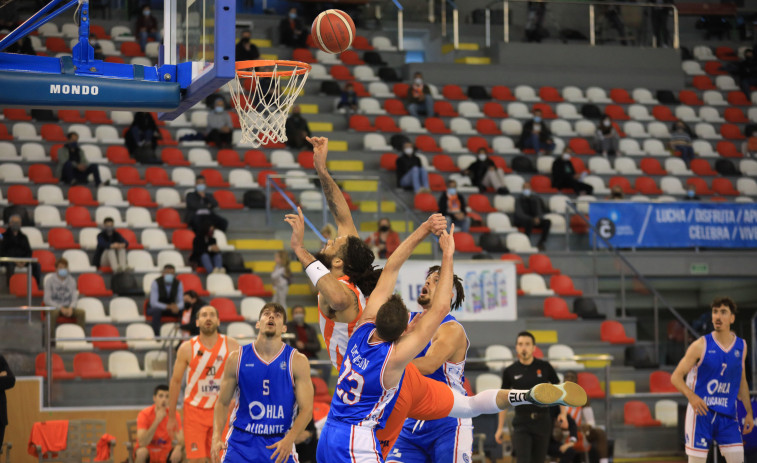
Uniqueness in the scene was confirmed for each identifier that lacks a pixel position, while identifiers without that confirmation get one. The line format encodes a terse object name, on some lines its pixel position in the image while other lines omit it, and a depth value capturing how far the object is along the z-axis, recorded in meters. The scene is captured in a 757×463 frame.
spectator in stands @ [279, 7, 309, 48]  23.12
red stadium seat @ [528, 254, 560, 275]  18.22
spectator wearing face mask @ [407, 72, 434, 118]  22.41
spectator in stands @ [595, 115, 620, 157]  22.44
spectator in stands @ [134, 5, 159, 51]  21.79
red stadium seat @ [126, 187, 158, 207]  18.12
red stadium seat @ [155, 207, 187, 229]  17.80
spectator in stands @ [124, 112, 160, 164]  19.25
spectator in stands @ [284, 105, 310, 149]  20.00
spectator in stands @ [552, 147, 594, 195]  20.66
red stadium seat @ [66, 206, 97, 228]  17.30
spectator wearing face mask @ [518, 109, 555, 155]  21.86
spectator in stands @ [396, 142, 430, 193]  19.56
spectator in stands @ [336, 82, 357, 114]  21.77
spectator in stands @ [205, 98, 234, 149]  20.06
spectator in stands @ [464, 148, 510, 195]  20.38
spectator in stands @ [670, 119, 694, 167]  22.89
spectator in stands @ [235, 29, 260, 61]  21.23
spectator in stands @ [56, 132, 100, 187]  18.06
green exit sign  19.47
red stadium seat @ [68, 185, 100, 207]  17.80
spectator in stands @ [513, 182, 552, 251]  19.14
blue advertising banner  18.83
